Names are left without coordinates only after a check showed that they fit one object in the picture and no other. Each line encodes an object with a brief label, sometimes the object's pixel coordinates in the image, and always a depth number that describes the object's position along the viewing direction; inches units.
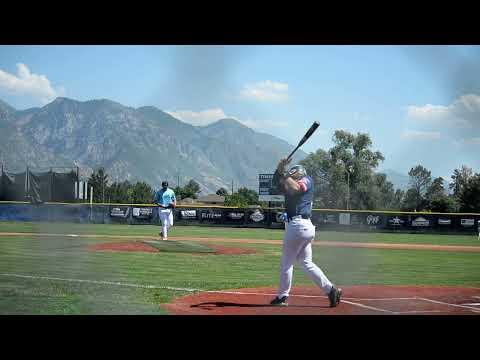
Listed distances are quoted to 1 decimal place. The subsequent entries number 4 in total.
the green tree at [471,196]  2023.3
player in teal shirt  734.5
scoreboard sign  1471.5
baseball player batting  296.8
